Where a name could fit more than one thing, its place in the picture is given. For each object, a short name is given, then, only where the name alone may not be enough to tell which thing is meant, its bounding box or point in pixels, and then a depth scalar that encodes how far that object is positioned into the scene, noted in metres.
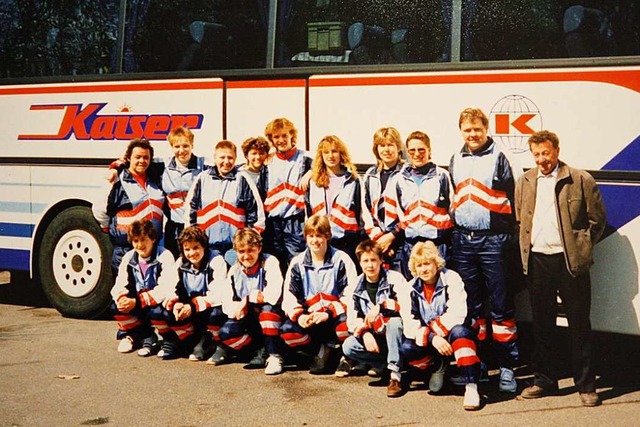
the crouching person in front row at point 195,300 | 8.07
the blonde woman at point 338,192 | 7.86
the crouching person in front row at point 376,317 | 7.20
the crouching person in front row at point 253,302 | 7.83
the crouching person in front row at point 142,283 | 8.27
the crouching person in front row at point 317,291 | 7.61
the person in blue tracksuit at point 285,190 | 8.20
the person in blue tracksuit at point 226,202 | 8.23
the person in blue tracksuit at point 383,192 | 7.73
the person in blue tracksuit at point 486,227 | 7.21
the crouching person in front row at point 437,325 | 6.88
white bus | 7.27
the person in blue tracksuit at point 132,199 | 8.66
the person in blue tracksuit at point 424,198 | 7.44
